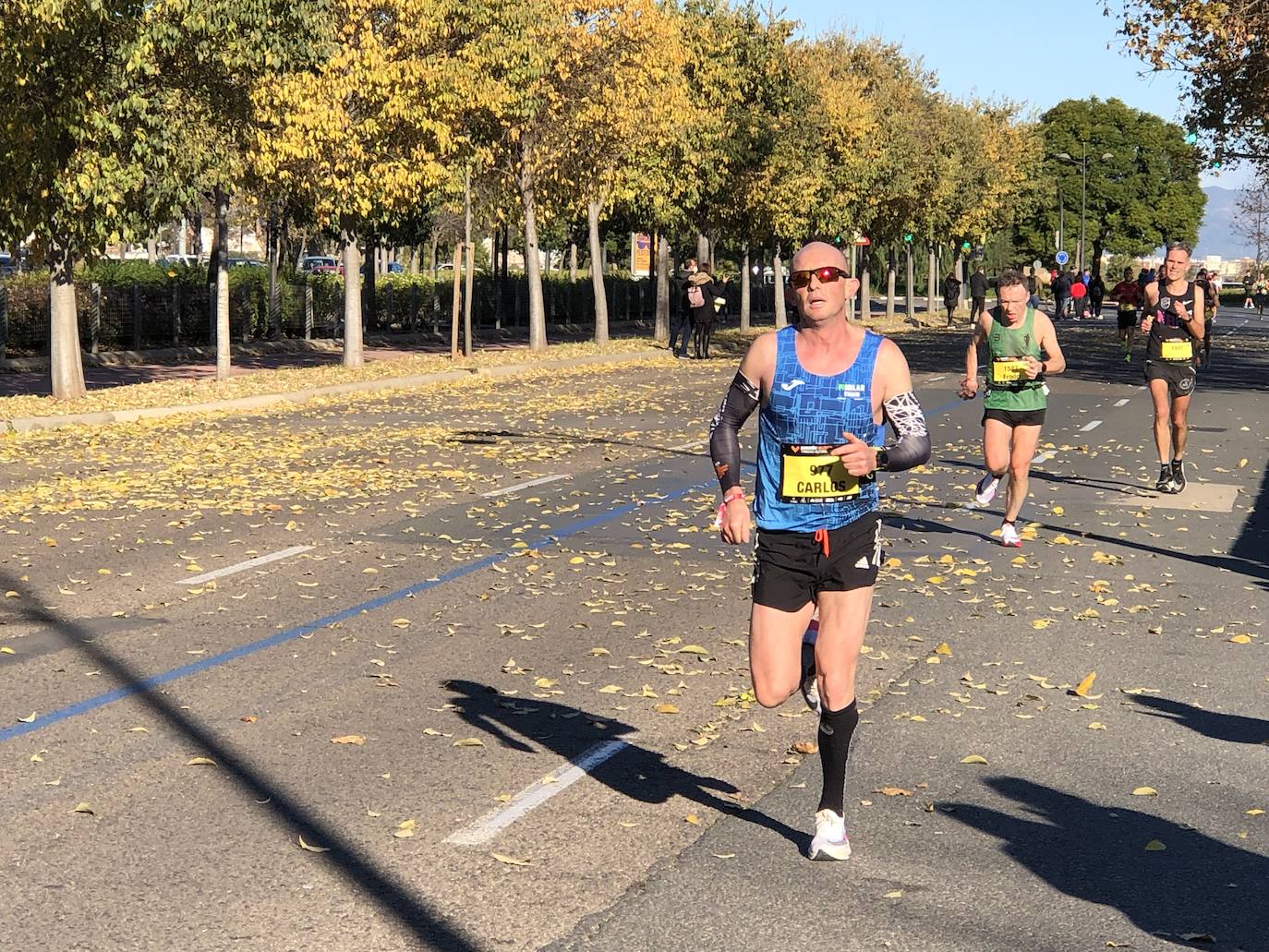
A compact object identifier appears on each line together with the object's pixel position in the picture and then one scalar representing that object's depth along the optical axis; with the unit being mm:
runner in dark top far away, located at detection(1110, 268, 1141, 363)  43156
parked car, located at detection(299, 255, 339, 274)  84562
